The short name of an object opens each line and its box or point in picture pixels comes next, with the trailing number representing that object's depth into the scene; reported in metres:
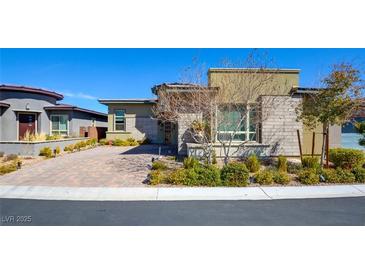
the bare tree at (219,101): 8.76
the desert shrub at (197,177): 7.28
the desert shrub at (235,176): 7.34
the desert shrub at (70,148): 15.25
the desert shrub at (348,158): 9.24
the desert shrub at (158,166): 9.19
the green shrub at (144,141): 19.67
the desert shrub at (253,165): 8.97
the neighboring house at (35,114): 17.25
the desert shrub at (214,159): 10.16
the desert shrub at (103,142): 19.66
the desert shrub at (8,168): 8.68
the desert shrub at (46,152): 12.73
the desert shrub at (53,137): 15.46
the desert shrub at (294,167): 8.86
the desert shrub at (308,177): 7.53
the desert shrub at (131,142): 19.26
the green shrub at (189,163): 8.88
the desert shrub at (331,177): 7.66
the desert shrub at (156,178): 7.36
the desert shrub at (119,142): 19.03
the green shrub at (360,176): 7.72
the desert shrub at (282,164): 8.92
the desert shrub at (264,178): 7.52
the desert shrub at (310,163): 8.96
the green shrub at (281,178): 7.58
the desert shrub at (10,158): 11.41
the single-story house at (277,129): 10.66
